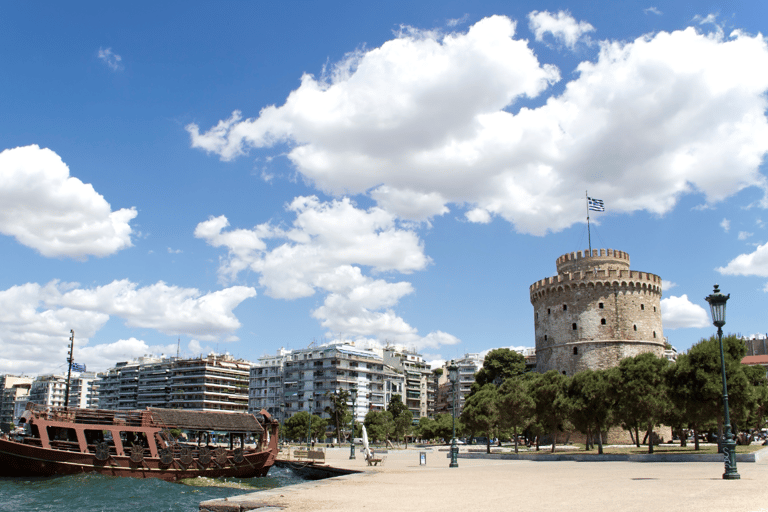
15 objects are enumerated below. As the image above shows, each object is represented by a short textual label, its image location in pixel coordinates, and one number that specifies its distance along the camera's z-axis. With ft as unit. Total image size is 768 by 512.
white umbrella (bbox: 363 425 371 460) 96.22
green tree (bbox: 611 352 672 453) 110.22
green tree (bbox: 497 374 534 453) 131.64
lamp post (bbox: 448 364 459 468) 88.58
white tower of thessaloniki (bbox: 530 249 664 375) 188.24
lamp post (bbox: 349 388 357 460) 126.31
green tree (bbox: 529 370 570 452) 130.52
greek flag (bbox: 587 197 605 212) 192.85
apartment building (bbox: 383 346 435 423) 405.59
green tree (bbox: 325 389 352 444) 255.70
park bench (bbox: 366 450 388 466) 95.71
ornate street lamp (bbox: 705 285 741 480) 59.77
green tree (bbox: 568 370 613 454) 121.29
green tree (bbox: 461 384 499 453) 138.51
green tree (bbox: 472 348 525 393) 246.27
